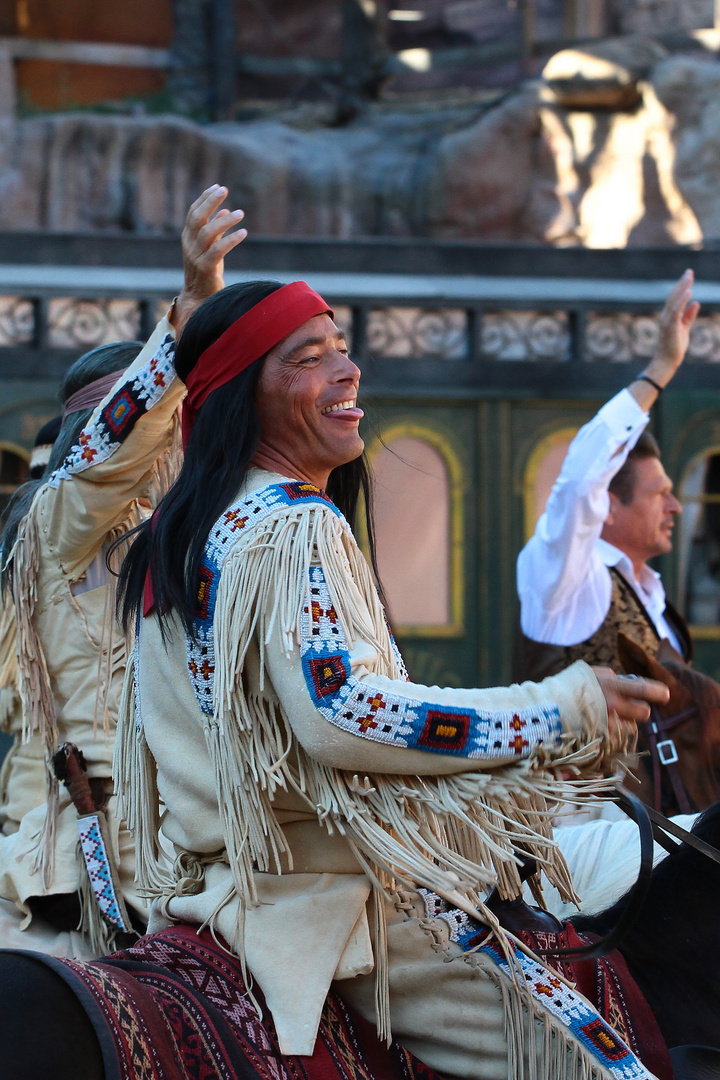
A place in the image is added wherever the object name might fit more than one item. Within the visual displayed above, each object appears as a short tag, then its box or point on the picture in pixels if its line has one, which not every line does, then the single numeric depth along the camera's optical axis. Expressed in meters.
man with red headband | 9.57
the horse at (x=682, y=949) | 9.77
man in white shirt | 11.21
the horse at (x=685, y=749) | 10.95
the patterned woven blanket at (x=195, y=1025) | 9.50
